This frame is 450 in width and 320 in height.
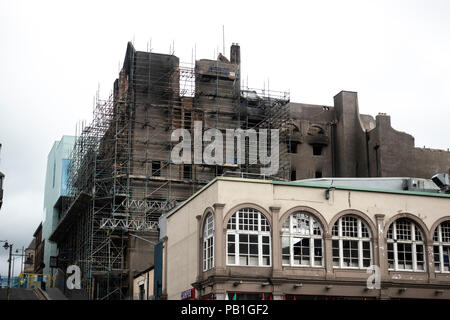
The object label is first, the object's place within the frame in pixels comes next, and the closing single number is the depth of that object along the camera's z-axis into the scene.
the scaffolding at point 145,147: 57.91
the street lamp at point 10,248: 64.63
